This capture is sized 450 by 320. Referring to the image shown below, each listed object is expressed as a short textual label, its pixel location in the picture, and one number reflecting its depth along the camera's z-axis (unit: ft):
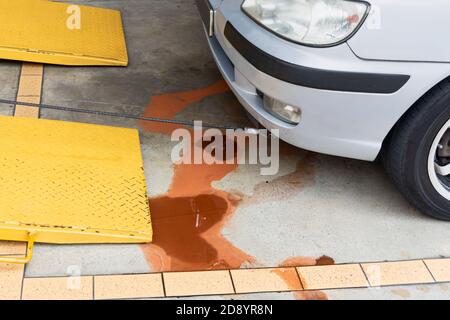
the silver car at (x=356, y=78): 9.80
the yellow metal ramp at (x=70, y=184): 10.34
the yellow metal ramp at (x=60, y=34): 15.51
